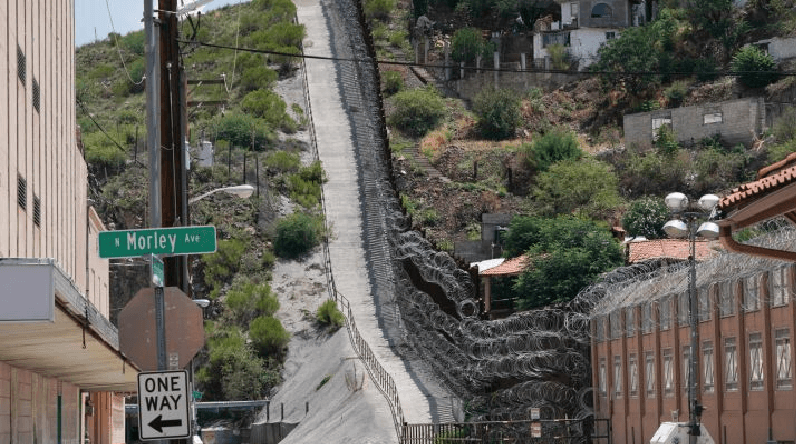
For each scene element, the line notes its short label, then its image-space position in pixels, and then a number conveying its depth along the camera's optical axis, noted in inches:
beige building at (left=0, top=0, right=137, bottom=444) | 869.8
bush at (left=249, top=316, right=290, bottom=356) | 3575.3
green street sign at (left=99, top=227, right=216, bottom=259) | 829.8
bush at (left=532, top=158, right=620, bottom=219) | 4259.4
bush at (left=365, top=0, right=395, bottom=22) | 6146.7
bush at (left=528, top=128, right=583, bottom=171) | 4687.5
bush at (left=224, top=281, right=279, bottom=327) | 3725.4
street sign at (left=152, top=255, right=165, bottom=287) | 824.3
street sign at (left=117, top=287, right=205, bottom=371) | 812.6
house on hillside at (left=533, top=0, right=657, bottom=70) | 5388.8
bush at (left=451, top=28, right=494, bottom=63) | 5438.0
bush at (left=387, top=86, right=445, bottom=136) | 5103.3
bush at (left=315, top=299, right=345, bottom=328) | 3467.0
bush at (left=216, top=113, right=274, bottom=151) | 4658.0
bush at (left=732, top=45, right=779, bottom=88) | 4800.7
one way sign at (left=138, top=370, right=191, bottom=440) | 768.9
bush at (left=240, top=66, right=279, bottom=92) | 5251.0
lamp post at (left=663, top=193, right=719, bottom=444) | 1332.4
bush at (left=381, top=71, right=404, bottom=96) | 5393.7
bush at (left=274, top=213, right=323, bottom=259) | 3951.8
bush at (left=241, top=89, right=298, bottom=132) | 4830.2
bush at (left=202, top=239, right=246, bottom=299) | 3983.8
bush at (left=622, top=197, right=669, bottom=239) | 3853.3
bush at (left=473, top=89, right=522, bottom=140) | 5098.4
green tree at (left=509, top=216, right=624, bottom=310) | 2947.8
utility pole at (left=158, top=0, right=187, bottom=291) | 1034.1
